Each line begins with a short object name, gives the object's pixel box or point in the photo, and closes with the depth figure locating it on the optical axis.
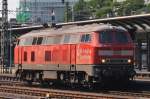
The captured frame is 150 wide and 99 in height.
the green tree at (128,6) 117.84
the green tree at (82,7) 123.47
